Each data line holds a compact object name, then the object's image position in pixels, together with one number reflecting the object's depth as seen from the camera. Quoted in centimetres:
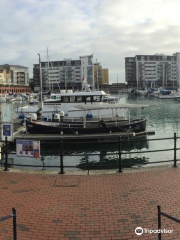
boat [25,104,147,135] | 2330
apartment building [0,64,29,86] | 16345
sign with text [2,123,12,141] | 1358
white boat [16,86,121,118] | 2841
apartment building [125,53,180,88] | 17962
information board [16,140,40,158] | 944
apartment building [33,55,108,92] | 16631
